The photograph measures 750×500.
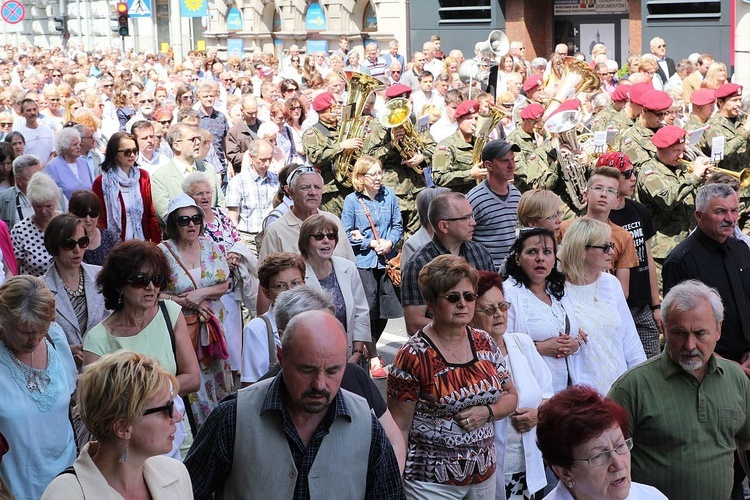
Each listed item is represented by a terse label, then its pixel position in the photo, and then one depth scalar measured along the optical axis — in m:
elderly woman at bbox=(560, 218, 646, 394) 10.04
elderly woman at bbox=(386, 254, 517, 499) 8.22
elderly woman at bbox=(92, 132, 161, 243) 15.25
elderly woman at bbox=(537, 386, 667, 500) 6.43
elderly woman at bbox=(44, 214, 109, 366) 10.84
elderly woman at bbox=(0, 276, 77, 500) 8.46
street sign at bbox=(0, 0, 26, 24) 43.46
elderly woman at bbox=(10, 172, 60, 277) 13.12
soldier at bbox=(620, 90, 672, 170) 15.84
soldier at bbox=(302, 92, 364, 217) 17.82
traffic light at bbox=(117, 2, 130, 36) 55.79
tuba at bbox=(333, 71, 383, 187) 17.79
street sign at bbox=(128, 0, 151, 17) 54.86
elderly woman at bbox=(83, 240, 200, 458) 9.24
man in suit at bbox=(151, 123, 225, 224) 15.80
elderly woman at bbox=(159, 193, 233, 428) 11.03
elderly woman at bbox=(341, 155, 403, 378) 15.11
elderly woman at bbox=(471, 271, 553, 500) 8.90
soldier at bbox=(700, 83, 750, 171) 17.56
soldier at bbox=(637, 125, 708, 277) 14.76
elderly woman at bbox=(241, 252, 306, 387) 9.53
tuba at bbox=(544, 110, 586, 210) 16.83
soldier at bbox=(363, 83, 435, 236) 17.96
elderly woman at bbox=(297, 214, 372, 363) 11.21
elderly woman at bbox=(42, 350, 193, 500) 6.23
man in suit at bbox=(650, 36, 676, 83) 33.87
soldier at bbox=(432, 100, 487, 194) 17.51
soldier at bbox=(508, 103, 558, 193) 17.13
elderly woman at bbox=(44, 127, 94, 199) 17.42
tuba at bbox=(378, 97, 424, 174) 18.10
